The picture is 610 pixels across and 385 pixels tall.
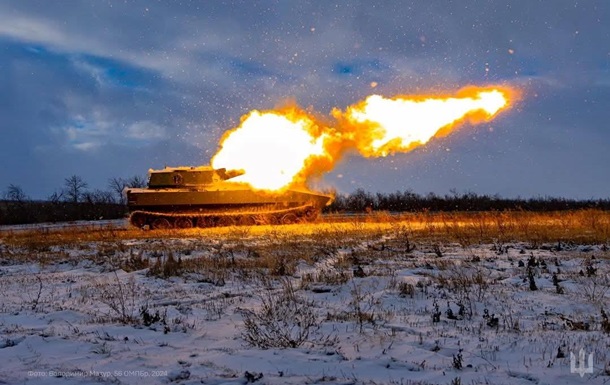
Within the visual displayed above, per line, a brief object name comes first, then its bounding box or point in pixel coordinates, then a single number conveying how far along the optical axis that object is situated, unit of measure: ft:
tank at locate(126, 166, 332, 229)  90.74
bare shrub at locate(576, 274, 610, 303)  24.43
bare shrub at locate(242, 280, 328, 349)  18.31
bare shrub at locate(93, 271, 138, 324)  22.85
